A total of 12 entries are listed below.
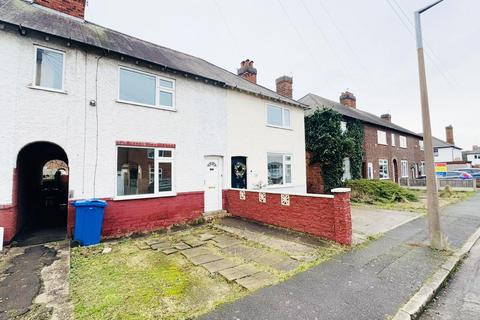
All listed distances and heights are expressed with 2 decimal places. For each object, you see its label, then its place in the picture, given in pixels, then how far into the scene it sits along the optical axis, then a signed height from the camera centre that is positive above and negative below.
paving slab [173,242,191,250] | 6.19 -1.87
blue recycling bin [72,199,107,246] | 6.35 -1.15
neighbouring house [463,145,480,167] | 56.48 +3.75
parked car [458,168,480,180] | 25.88 -0.05
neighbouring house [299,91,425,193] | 18.53 +2.28
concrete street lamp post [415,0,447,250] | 5.99 +0.09
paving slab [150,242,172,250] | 6.21 -1.86
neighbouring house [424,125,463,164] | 43.62 +4.17
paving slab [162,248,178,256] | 5.80 -1.87
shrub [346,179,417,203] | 13.68 -1.20
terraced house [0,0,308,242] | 6.34 +1.81
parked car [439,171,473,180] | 22.98 -0.42
